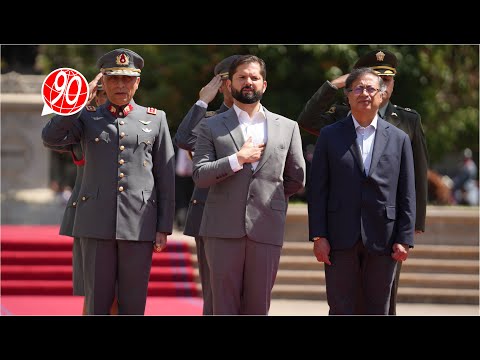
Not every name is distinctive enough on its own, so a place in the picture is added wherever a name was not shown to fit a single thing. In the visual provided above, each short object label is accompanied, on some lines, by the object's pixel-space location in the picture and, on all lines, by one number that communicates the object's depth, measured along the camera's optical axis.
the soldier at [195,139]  13.66
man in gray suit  11.48
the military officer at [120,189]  12.08
